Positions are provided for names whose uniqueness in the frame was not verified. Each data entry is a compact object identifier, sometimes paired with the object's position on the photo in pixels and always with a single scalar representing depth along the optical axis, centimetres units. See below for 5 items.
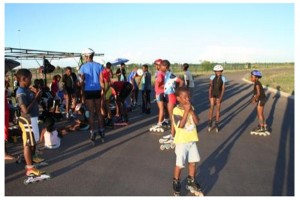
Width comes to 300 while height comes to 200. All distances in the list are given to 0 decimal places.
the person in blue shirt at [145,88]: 936
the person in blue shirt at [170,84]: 590
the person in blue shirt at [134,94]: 1030
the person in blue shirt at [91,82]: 573
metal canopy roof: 1057
